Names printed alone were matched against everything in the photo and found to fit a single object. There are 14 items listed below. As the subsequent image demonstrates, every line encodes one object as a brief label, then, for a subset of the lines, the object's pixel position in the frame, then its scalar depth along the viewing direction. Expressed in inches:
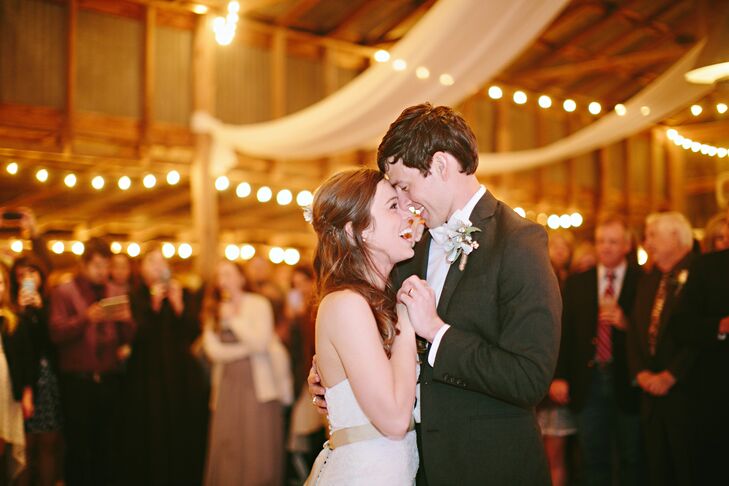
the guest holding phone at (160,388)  206.1
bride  84.3
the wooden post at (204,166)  282.4
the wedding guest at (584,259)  207.8
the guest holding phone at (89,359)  195.0
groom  79.9
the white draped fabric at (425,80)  163.6
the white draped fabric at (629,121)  195.3
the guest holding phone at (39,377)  170.8
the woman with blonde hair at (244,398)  207.5
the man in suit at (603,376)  174.4
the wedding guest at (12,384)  154.9
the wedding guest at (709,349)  147.3
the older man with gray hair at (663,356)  155.7
